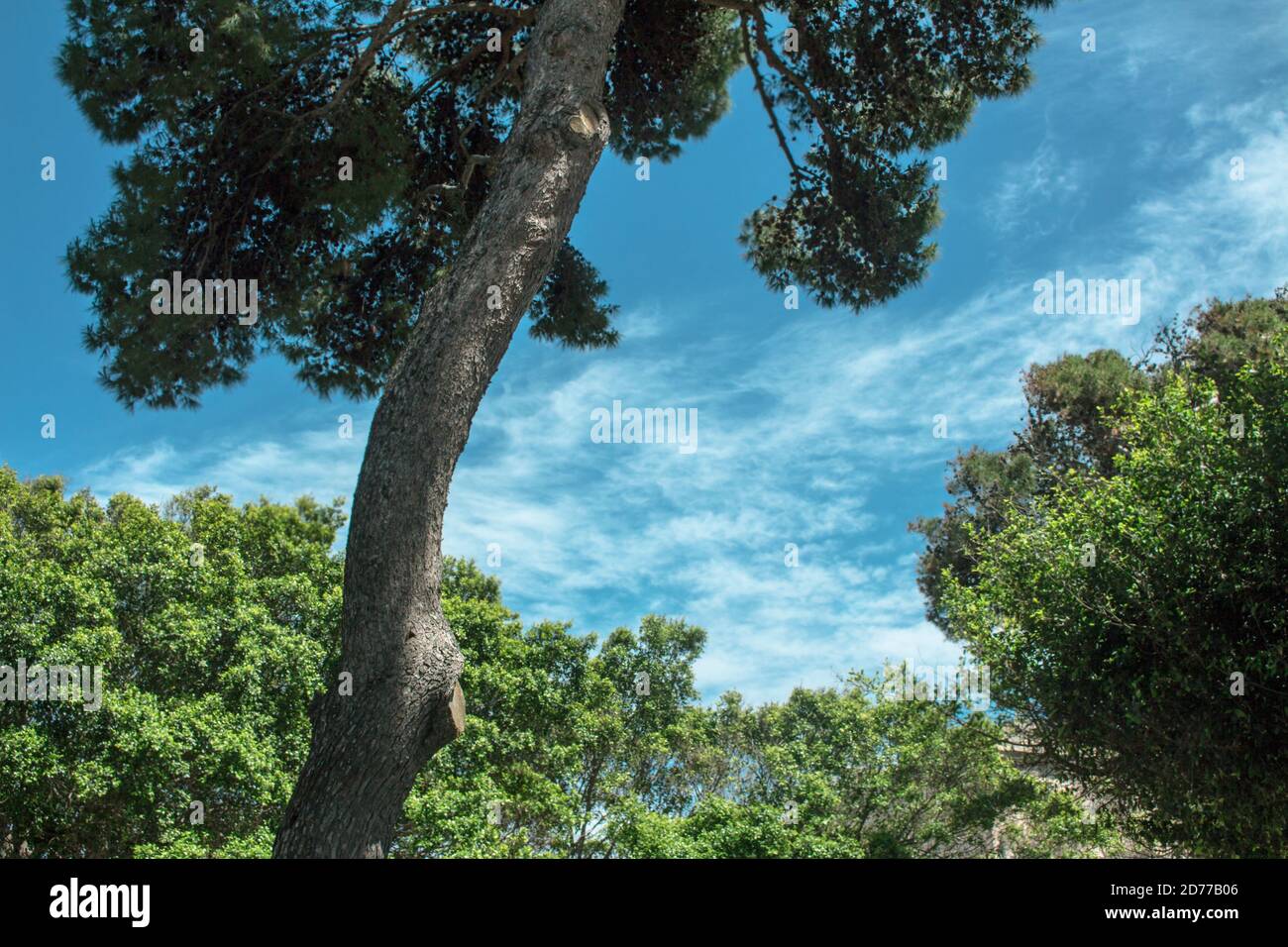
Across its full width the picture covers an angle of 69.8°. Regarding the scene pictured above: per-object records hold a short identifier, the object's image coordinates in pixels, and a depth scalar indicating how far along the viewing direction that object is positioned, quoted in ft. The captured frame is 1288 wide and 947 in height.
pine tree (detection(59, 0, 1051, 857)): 16.55
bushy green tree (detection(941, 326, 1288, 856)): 30.22
